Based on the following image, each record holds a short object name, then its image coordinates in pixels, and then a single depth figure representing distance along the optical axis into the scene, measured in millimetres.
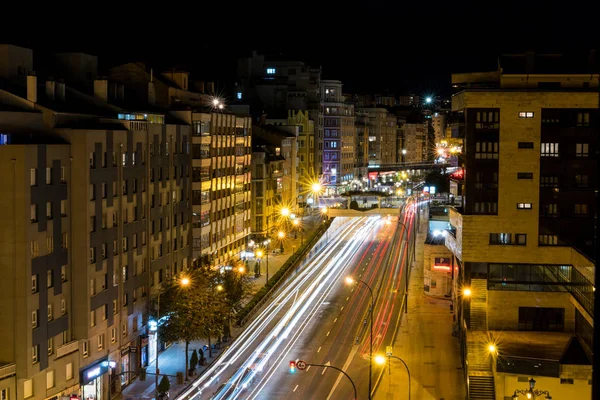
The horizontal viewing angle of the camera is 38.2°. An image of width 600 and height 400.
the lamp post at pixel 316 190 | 154000
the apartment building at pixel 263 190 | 103250
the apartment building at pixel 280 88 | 152375
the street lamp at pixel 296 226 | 115544
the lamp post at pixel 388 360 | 48291
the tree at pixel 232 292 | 65312
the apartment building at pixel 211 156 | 75750
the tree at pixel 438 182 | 144588
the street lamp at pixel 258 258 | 87875
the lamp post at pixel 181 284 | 51441
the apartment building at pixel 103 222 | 50250
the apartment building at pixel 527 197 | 64312
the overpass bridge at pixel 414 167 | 196500
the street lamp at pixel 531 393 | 44334
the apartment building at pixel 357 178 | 192875
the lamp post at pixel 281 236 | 103775
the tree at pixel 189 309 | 59250
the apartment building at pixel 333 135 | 174125
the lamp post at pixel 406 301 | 76750
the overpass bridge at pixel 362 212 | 136038
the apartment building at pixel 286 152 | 118219
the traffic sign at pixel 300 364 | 45656
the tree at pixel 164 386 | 50844
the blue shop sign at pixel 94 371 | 50562
